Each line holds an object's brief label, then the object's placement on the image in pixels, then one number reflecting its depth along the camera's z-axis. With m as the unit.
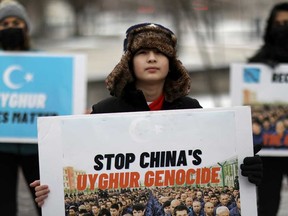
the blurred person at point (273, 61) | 6.61
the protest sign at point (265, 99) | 7.06
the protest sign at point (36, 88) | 6.76
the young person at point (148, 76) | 4.06
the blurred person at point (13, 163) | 6.16
